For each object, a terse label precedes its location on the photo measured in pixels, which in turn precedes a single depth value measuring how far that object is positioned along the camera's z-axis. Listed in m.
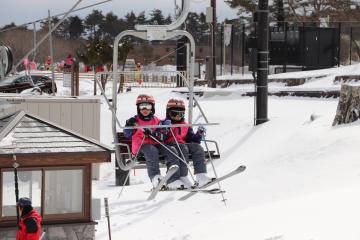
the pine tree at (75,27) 122.69
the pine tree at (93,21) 125.54
